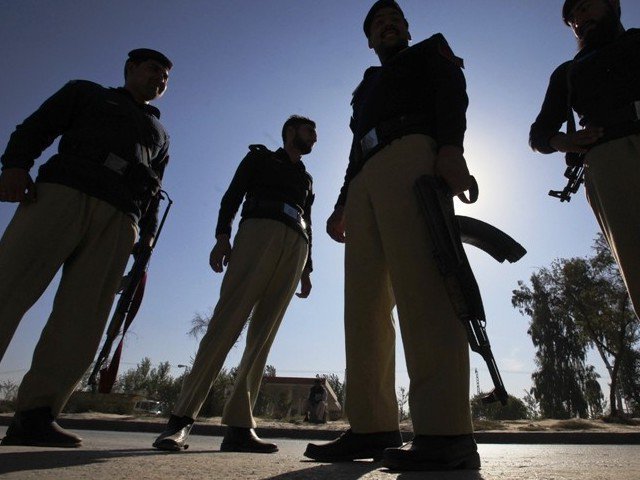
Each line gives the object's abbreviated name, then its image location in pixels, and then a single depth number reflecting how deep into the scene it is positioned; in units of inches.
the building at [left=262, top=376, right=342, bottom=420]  1838.1
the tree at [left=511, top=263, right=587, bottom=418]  1155.9
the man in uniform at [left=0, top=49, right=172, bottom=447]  94.8
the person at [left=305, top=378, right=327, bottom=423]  487.0
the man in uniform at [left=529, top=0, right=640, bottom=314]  85.7
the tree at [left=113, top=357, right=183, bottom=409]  1477.9
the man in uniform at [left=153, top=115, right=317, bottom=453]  123.1
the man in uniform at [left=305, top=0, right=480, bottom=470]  68.2
